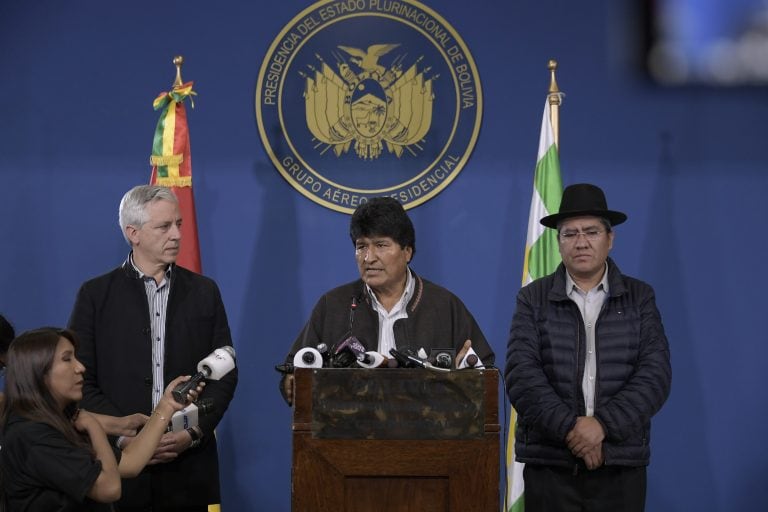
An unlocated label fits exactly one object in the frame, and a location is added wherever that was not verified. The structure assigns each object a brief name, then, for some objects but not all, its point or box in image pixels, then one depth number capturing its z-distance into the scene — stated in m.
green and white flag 8.04
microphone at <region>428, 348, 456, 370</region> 4.57
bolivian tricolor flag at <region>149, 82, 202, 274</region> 7.71
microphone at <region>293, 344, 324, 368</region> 4.51
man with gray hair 5.87
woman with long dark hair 4.63
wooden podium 4.35
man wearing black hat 5.61
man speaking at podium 5.78
